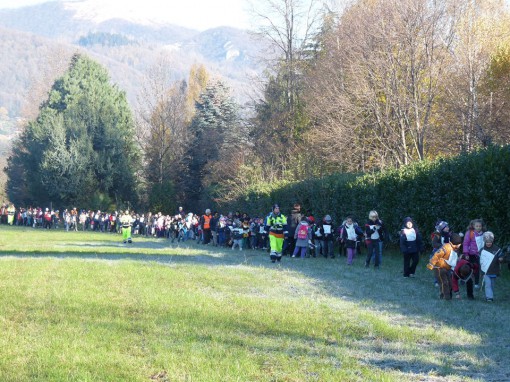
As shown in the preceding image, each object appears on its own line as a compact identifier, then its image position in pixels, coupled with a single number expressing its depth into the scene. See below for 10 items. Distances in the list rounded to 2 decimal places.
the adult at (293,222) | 29.77
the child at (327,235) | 29.00
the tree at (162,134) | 68.78
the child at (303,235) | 28.23
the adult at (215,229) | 40.25
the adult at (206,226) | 40.62
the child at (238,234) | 35.56
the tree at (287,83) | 50.44
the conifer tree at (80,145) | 68.12
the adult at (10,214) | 72.73
